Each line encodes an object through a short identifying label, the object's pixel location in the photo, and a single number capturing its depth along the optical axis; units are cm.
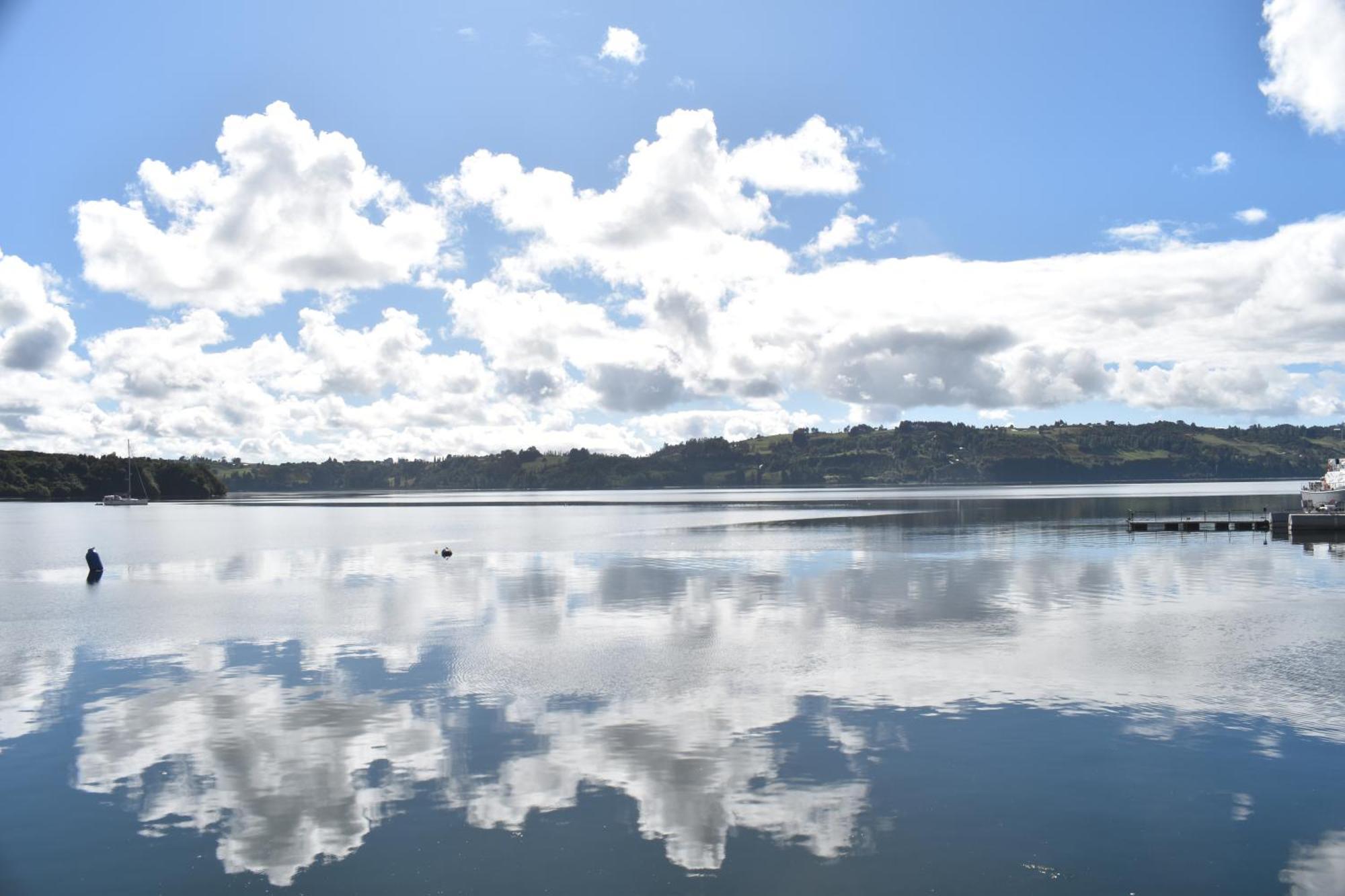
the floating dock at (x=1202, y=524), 11998
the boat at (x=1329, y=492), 13325
